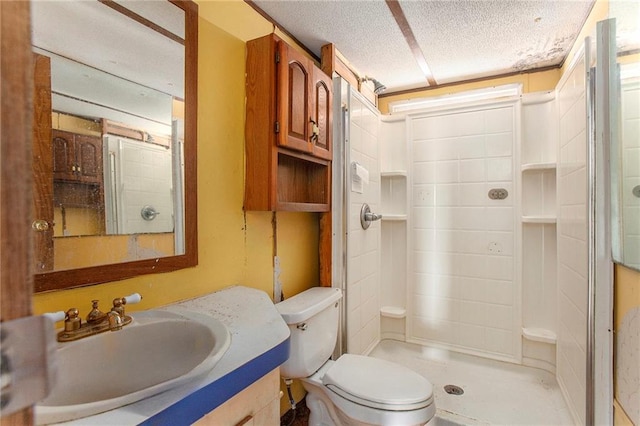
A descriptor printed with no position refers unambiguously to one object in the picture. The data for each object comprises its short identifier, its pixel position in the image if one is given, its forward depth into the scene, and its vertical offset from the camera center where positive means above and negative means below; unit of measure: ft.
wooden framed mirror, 2.60 +0.70
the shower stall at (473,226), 5.44 -0.37
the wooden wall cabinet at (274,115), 4.37 +1.39
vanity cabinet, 2.15 -1.49
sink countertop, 1.68 -1.08
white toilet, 4.02 -2.44
